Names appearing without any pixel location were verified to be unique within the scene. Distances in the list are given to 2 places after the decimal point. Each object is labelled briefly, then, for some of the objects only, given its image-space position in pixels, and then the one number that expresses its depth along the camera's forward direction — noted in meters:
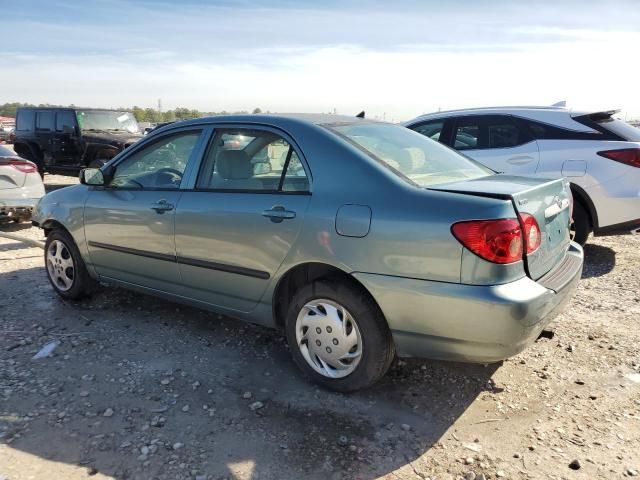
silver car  7.25
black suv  12.18
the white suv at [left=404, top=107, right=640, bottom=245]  5.49
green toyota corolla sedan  2.60
